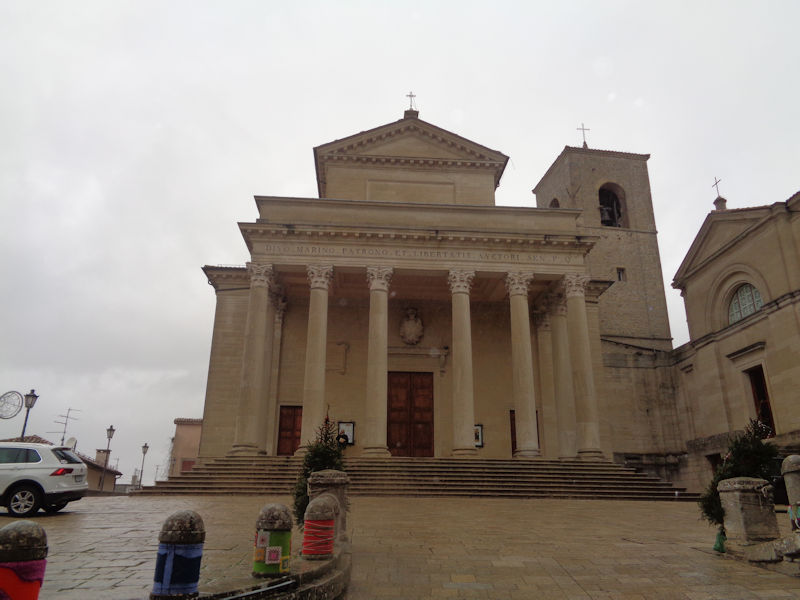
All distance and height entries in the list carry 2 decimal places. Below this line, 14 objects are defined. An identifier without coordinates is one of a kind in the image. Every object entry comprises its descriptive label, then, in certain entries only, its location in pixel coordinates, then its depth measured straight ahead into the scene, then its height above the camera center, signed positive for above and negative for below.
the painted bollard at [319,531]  5.32 -0.48
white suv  10.95 -0.03
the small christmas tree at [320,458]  8.35 +0.29
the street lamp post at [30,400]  19.67 +2.58
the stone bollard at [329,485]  7.14 -0.08
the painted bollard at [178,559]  3.45 -0.48
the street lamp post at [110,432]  33.34 +2.59
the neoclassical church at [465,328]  20.77 +6.11
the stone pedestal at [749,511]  7.05 -0.37
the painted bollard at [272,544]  4.40 -0.50
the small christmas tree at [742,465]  7.63 +0.21
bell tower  35.56 +15.74
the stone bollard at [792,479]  6.64 +0.02
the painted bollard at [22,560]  2.76 -0.39
